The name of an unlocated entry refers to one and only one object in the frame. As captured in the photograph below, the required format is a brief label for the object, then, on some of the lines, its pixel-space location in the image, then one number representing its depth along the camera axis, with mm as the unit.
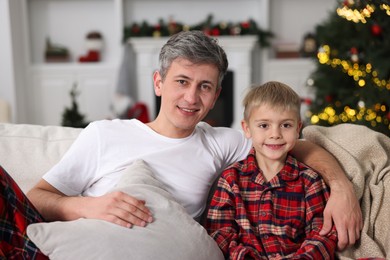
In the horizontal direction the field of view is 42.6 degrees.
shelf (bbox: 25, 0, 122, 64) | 6152
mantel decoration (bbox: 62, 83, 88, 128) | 4801
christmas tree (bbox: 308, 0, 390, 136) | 3314
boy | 1562
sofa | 1231
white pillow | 1219
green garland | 5789
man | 1659
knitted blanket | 1526
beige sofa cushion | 1818
